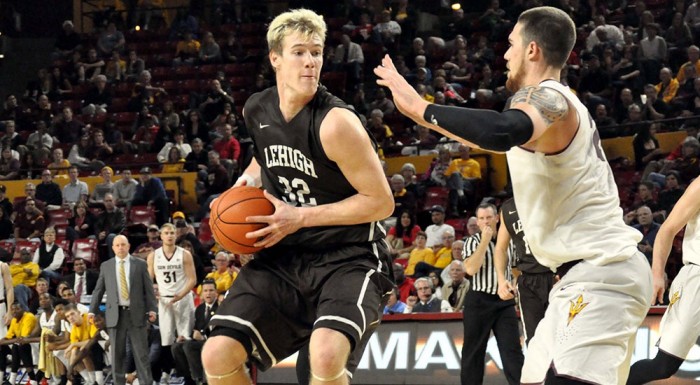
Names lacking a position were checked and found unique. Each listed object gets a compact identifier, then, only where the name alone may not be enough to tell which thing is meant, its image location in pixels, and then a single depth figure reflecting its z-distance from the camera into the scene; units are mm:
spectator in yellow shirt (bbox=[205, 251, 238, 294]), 13777
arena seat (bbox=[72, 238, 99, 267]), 17125
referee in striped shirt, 8461
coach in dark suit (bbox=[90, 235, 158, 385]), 12648
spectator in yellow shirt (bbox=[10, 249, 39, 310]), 16500
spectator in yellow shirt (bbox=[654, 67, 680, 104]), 15602
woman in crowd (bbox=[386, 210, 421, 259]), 14688
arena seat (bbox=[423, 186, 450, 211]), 15578
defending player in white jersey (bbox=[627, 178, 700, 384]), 6148
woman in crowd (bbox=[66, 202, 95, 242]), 17672
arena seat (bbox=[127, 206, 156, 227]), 17391
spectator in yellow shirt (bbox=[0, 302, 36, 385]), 14836
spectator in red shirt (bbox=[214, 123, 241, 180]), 17656
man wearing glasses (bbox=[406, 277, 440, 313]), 11812
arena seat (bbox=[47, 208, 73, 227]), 18438
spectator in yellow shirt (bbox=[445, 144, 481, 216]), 15438
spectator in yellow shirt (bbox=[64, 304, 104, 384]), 13898
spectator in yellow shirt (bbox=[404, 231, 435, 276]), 13781
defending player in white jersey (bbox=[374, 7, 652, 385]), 3986
